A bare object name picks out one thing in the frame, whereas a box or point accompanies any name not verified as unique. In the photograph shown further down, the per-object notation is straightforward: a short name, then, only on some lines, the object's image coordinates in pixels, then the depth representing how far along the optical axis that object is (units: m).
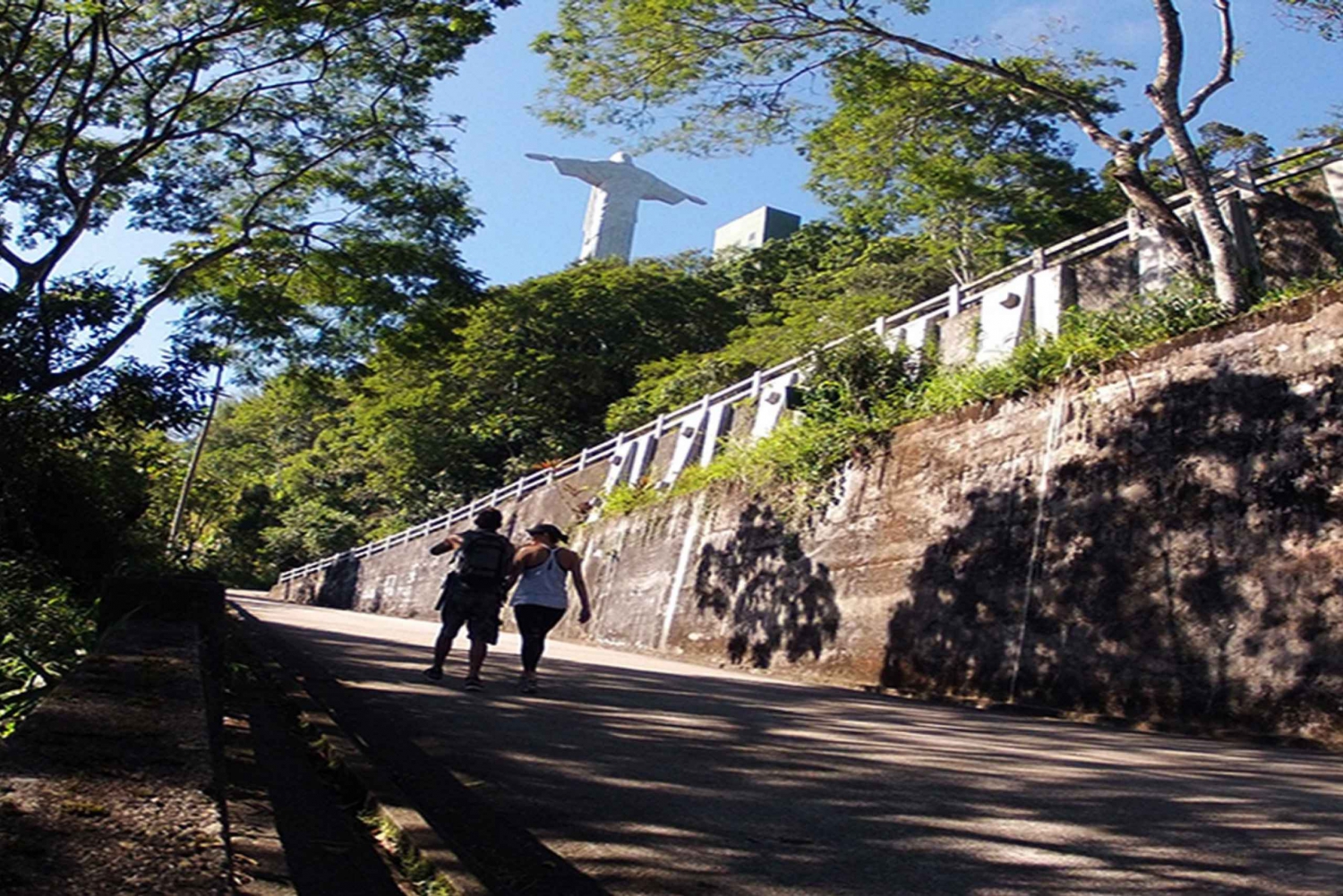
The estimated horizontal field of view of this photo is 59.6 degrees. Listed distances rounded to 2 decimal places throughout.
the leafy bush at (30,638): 6.05
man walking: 8.71
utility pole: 31.38
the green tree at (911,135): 15.79
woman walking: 8.83
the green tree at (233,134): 14.52
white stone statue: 122.00
